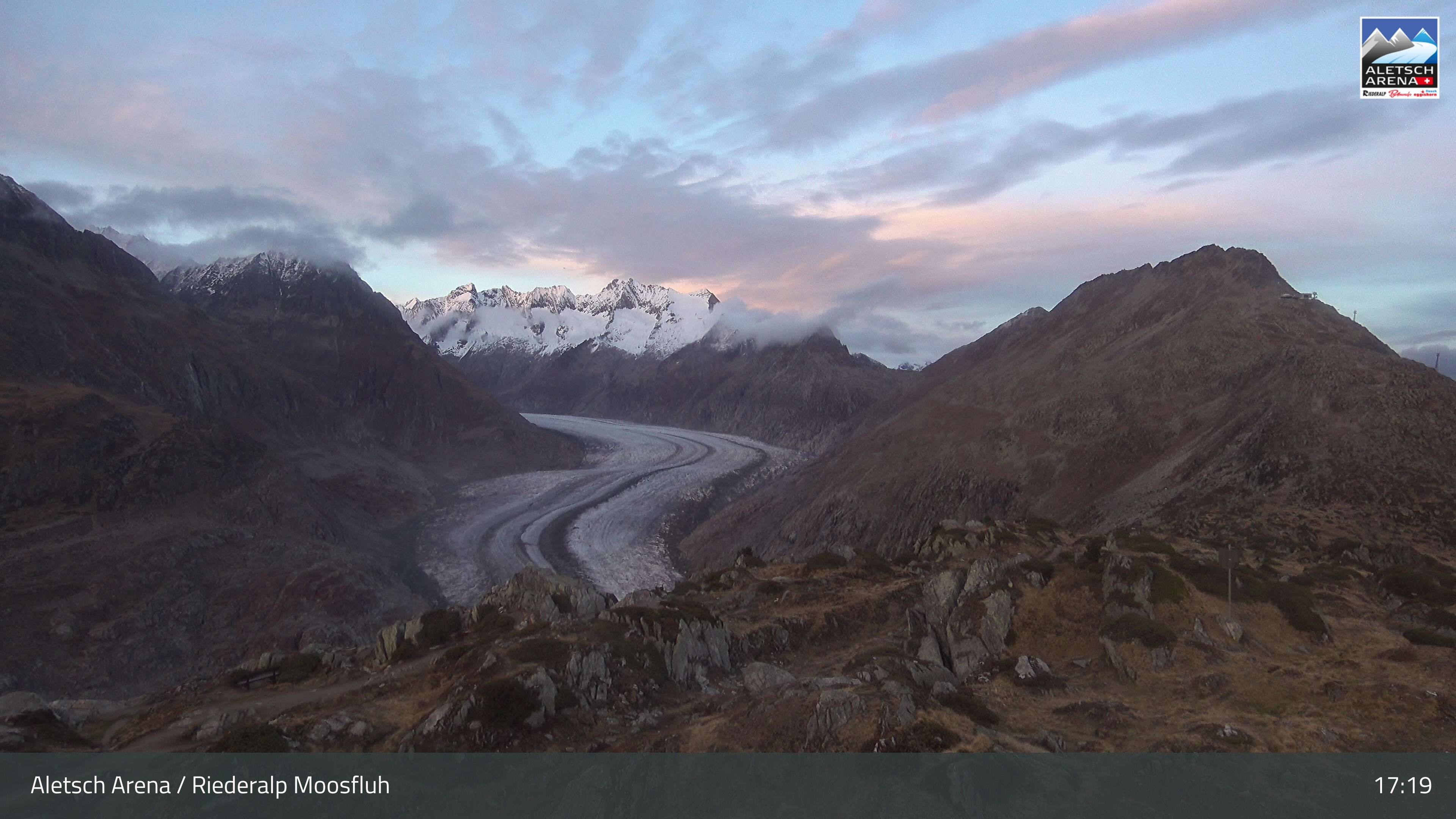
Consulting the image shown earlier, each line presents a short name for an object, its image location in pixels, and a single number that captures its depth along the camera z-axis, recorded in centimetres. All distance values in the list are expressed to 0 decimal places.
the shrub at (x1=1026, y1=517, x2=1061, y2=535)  4603
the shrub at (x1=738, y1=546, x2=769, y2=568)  4975
